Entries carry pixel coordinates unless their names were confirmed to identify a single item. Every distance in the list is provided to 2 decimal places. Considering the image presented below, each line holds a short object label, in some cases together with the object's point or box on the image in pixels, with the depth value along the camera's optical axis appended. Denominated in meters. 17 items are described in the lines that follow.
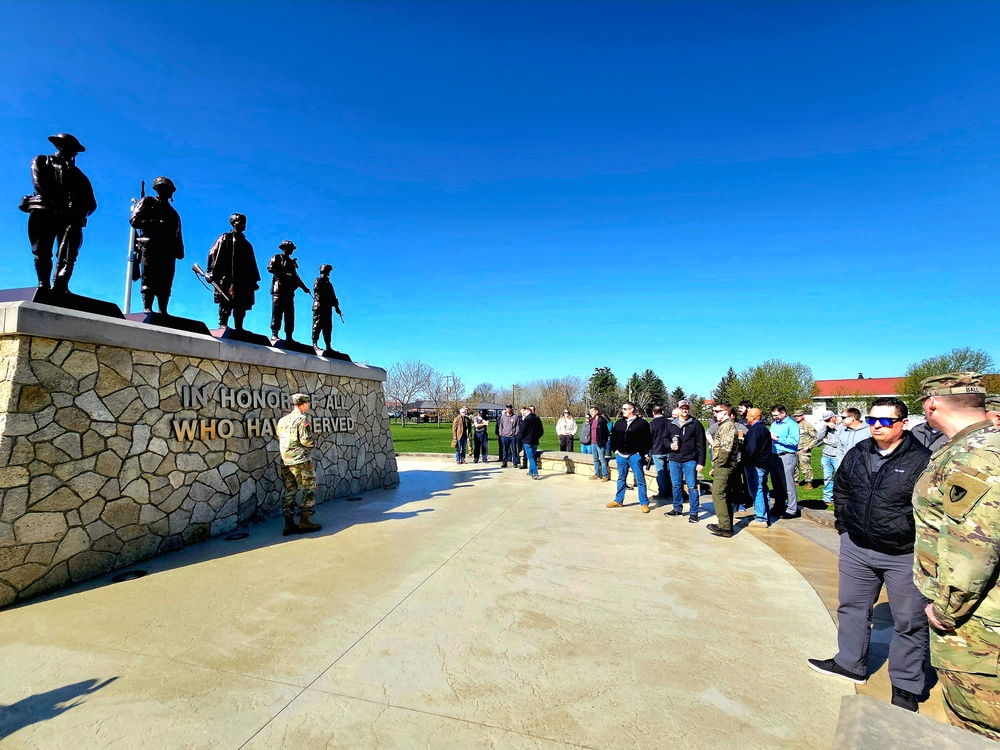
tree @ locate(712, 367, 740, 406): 67.84
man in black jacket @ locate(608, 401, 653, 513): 7.69
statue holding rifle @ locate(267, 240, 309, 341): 7.92
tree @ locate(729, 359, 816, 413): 51.00
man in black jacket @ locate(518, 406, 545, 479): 11.00
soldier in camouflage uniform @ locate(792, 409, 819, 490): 9.73
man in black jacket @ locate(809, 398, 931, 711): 2.64
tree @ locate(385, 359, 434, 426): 46.59
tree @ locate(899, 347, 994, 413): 37.34
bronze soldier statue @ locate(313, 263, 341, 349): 9.02
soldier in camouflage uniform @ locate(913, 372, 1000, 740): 1.85
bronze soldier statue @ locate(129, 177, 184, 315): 5.57
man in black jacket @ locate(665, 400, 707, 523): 7.00
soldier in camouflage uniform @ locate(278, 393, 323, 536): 5.72
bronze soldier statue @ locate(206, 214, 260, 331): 6.80
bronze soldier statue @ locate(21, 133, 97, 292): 4.54
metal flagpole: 8.35
